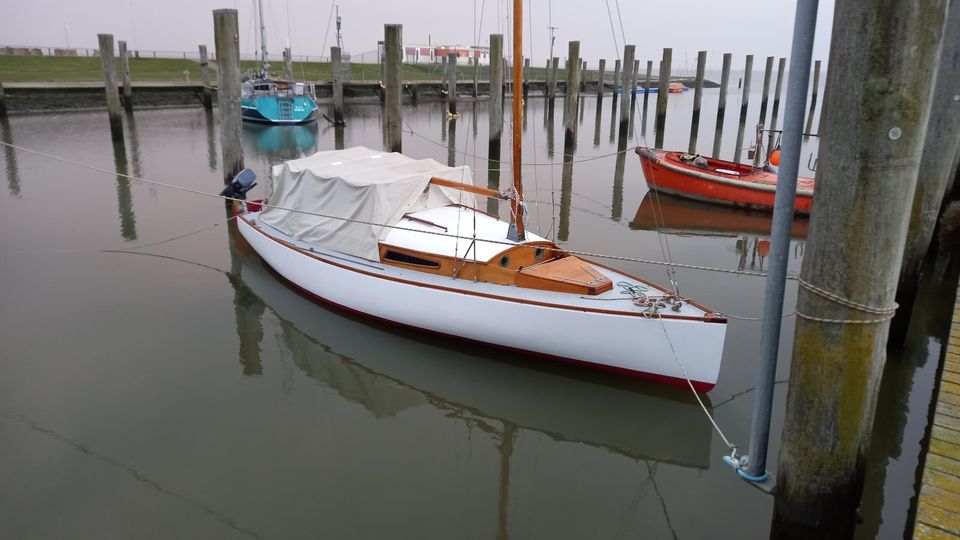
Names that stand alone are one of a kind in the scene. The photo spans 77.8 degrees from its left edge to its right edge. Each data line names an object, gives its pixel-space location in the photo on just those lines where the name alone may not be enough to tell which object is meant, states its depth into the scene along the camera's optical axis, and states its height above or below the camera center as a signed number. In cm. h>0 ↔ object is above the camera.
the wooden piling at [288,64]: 3572 +241
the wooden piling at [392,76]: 1641 +81
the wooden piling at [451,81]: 3525 +154
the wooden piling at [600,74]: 4416 +267
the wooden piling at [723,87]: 3450 +143
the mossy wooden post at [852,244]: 301 -69
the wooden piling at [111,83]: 2322 +72
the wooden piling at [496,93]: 2022 +51
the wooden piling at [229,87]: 1390 +39
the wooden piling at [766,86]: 3650 +171
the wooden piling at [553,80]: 4047 +197
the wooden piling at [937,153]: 683 -41
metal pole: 337 -72
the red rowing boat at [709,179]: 1605 -181
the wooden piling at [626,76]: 2817 +163
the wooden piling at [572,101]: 2444 +35
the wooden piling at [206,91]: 3503 +69
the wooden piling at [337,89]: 3177 +86
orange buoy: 1812 -134
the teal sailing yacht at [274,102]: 3133 +15
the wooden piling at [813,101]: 3947 +92
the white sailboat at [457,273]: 702 -222
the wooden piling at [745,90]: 3656 +138
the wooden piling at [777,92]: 3596 +121
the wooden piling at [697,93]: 3269 +104
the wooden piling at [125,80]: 3148 +112
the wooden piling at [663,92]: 2960 +98
